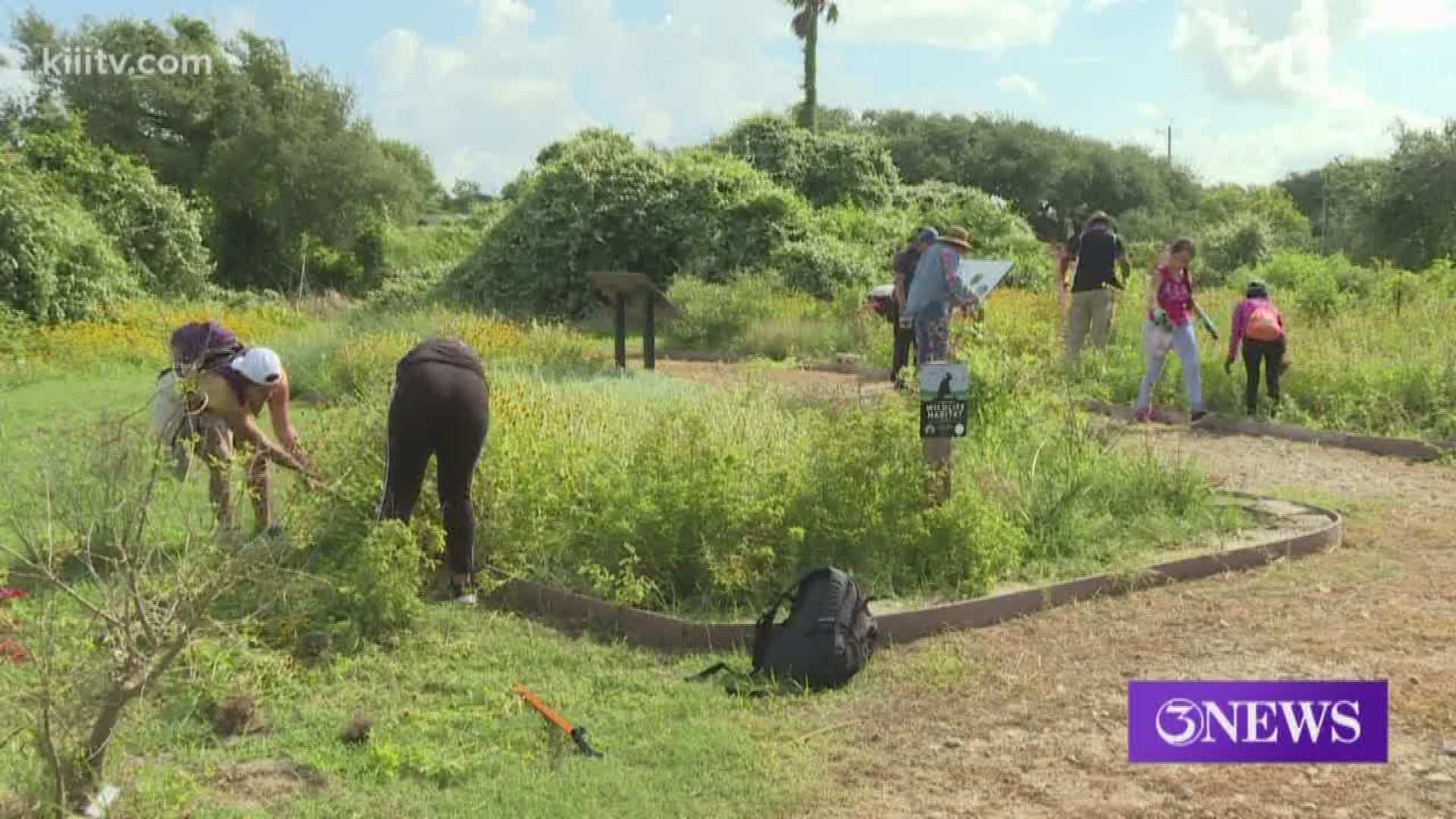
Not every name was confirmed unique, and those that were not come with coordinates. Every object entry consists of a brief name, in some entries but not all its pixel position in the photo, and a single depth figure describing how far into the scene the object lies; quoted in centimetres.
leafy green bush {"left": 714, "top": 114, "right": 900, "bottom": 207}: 2902
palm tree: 4209
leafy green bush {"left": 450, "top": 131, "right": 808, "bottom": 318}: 2464
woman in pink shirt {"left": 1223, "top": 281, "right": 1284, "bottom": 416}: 1080
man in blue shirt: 817
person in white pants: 1097
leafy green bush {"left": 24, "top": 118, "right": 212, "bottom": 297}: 2444
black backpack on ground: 486
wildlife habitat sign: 595
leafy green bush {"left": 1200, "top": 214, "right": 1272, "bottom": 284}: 3294
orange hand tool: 424
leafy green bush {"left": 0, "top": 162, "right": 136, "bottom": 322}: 1844
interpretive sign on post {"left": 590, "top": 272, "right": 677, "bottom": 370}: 1442
